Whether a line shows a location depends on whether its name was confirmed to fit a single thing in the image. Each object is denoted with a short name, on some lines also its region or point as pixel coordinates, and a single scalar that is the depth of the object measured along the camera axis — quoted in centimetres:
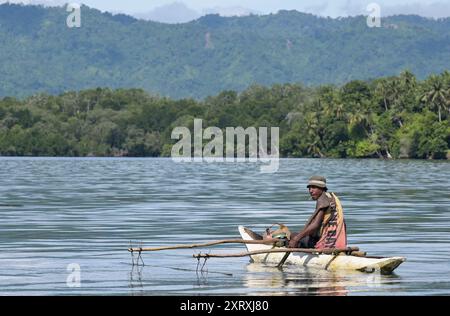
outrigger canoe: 2320
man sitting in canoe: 2405
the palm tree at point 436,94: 16088
